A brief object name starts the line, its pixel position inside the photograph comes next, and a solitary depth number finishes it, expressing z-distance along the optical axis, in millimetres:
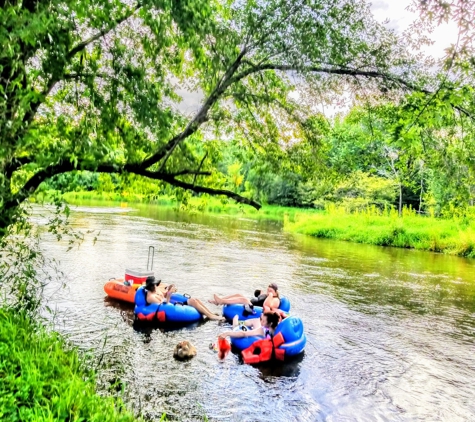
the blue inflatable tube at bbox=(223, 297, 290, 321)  9281
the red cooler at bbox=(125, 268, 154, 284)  11039
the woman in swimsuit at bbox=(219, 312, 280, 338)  7957
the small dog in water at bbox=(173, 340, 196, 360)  7312
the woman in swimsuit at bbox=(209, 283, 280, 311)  9141
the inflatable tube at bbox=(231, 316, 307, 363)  7557
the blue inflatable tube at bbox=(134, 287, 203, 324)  9077
